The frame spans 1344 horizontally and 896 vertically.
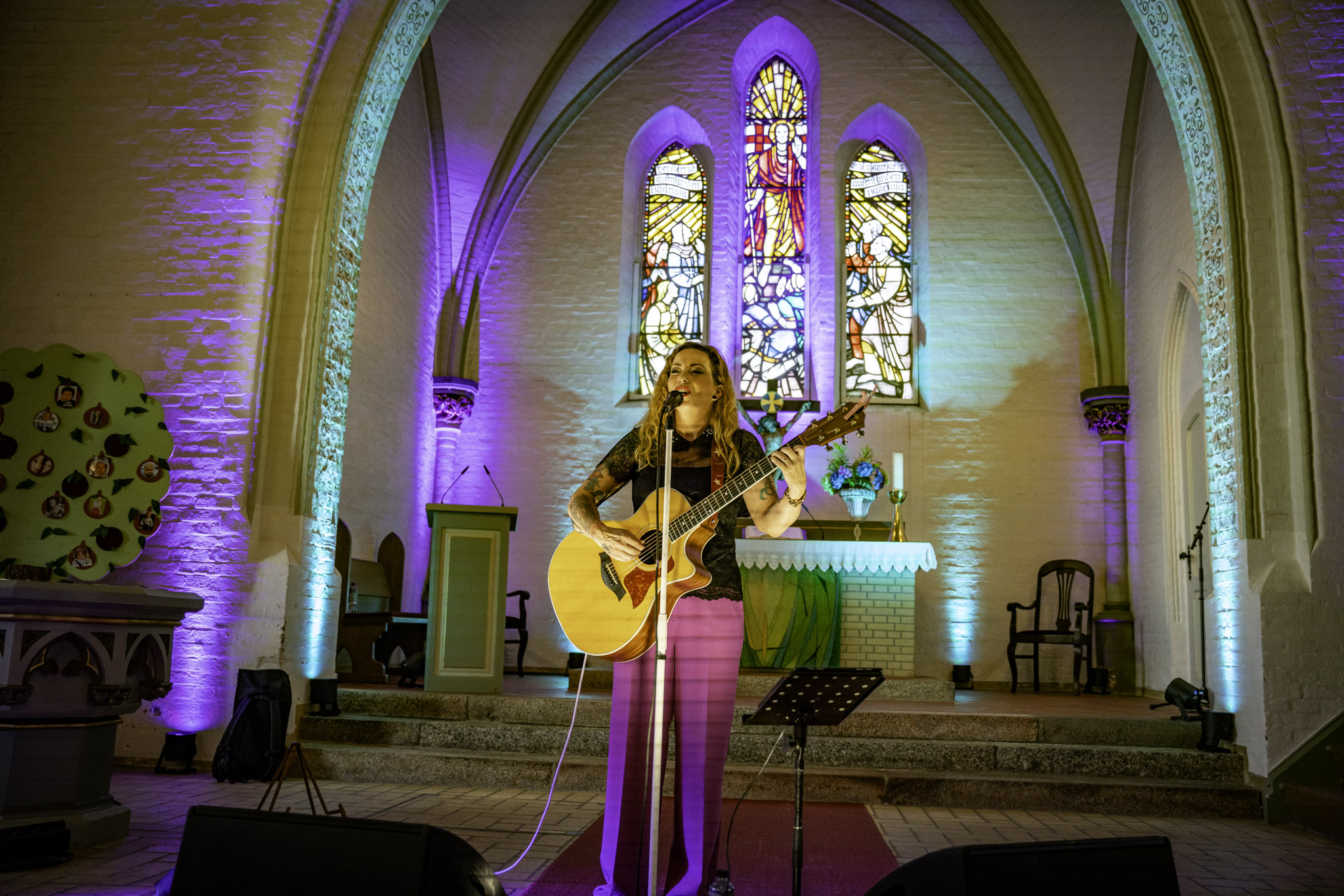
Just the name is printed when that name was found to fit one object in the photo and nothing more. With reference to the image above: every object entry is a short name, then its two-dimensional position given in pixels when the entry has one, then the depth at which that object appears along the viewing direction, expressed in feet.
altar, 25.48
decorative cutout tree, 20.31
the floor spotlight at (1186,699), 20.53
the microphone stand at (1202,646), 21.13
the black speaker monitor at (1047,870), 6.48
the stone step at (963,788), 18.24
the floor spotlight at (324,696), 21.89
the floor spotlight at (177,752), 20.30
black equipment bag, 18.85
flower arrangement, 28.73
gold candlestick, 27.43
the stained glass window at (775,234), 37.58
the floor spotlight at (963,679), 32.58
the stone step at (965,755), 19.39
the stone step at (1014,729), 20.58
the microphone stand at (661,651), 8.45
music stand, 10.05
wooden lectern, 22.16
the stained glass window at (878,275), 36.88
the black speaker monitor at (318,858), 6.75
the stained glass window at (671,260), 38.11
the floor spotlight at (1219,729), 19.79
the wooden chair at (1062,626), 28.86
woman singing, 10.37
